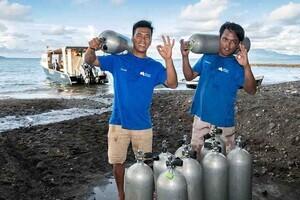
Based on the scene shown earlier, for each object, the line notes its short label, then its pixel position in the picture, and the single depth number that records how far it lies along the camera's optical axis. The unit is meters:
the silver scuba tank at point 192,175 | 2.69
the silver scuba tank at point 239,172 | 3.02
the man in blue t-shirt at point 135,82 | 3.15
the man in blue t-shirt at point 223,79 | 3.17
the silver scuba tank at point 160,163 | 2.85
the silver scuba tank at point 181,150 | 3.00
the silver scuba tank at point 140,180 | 2.63
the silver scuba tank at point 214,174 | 2.85
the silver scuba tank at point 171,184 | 2.44
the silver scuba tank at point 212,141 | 3.00
